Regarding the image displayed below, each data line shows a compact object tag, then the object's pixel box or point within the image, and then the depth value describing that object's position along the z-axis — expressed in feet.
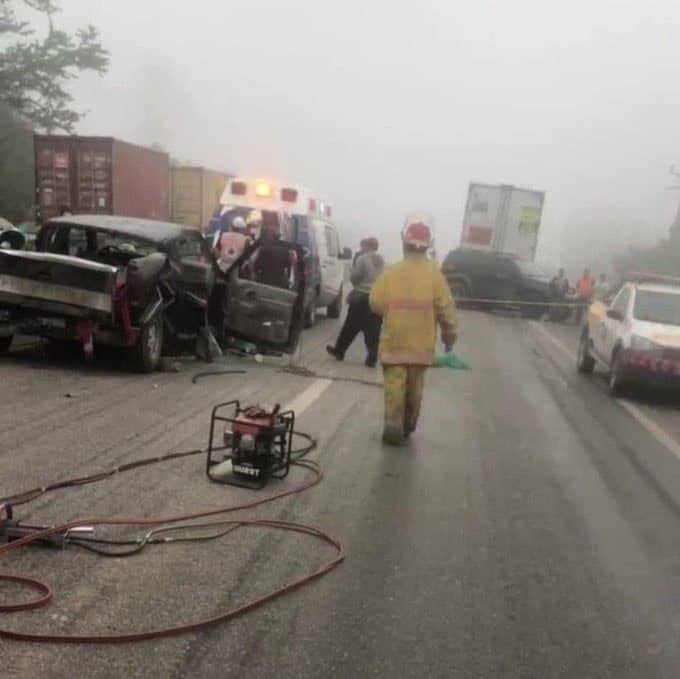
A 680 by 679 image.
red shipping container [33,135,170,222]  65.10
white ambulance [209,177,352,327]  47.85
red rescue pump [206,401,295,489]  16.79
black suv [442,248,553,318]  72.43
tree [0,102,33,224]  98.94
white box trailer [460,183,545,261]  80.53
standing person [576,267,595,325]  79.29
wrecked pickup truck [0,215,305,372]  26.91
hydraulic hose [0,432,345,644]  10.44
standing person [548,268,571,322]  72.64
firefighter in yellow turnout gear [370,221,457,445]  21.25
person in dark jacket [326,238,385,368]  35.88
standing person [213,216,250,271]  38.89
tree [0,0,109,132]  101.55
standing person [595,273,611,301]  87.17
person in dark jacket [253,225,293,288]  32.78
